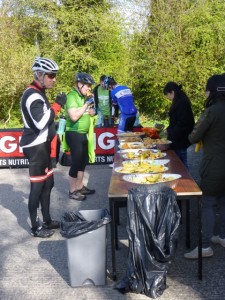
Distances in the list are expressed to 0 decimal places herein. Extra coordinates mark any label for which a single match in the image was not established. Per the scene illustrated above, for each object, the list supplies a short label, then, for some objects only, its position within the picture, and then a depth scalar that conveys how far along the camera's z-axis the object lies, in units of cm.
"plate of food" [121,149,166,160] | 436
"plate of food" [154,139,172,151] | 496
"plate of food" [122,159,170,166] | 407
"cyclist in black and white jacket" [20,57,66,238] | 414
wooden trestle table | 315
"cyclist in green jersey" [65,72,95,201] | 523
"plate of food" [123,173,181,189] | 324
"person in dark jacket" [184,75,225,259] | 354
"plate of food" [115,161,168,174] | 371
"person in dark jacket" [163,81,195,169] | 518
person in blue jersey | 762
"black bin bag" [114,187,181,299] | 305
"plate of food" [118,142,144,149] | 503
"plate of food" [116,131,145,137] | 611
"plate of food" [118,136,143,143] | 554
